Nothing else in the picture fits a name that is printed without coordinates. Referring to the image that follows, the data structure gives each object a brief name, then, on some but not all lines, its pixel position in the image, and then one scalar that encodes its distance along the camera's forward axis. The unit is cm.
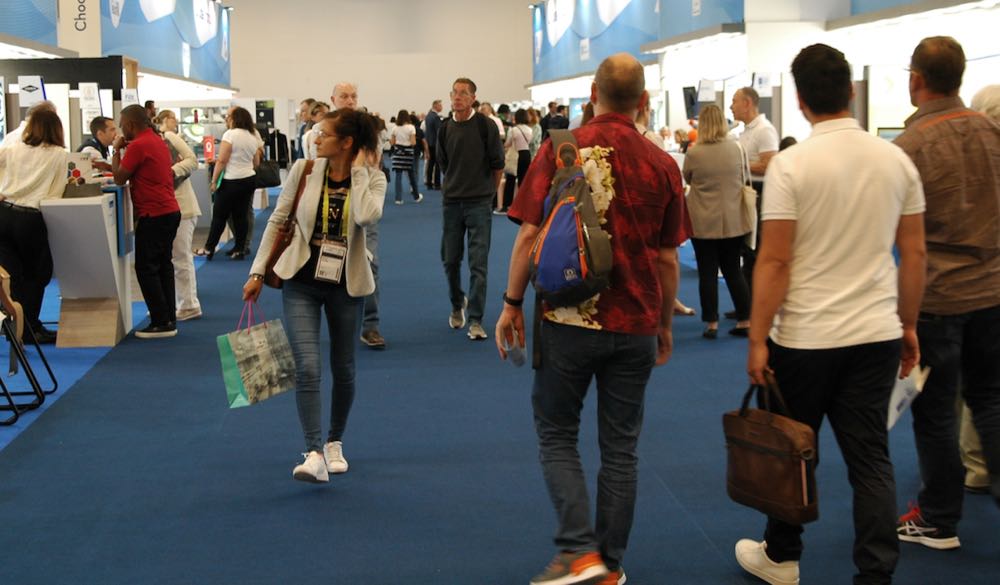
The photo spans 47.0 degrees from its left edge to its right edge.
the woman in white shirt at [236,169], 1020
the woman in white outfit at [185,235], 765
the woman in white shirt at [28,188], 664
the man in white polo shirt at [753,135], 717
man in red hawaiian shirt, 283
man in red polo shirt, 683
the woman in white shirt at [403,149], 1783
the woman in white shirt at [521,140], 1515
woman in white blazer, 396
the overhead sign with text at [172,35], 1880
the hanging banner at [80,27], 1603
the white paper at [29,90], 1016
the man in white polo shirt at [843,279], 268
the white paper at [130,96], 1203
